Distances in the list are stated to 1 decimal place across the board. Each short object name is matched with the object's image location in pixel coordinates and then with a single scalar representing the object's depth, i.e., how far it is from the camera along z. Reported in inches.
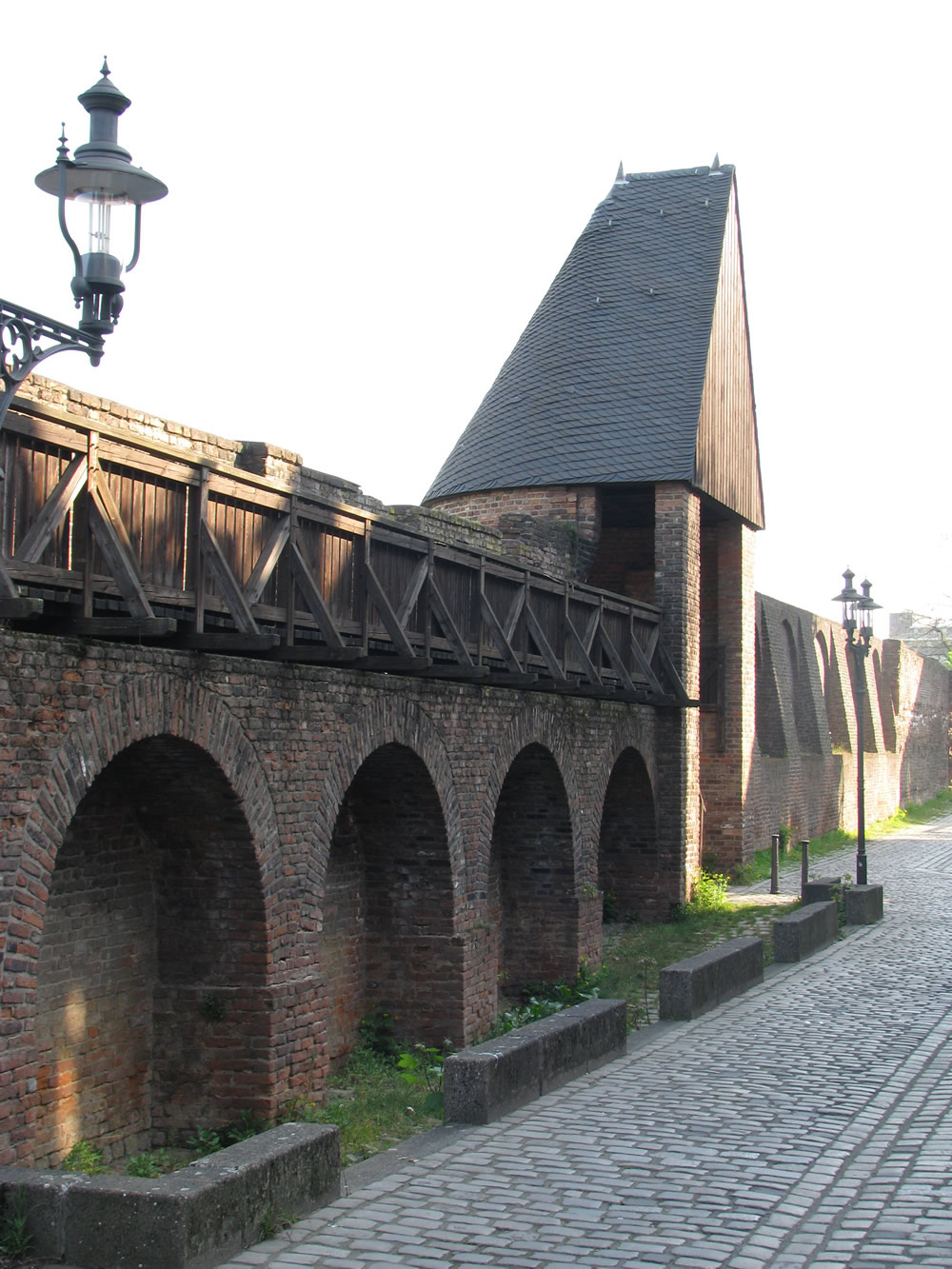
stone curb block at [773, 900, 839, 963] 596.7
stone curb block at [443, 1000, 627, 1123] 338.3
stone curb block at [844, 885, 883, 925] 710.5
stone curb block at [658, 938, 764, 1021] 475.8
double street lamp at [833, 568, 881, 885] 808.3
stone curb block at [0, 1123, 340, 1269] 224.4
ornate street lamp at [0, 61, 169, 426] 246.4
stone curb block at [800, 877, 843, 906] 720.3
